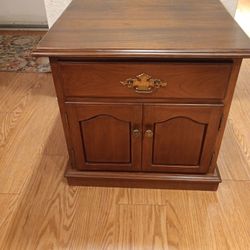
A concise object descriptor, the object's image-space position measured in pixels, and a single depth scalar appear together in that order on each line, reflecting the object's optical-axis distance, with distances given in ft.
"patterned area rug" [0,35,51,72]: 7.15
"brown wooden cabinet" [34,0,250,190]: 2.67
